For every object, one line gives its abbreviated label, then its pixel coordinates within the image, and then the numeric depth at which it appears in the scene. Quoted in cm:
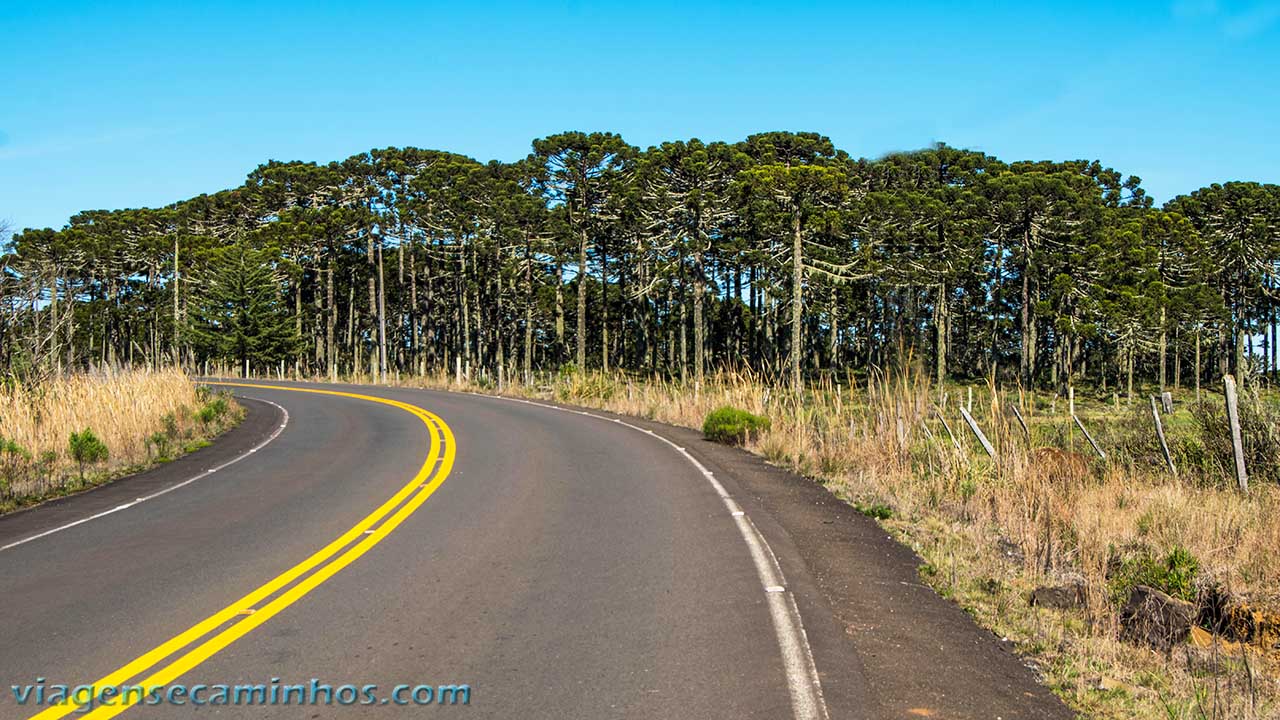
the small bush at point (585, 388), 2867
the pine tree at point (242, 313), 5578
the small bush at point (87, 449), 1325
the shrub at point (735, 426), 1739
